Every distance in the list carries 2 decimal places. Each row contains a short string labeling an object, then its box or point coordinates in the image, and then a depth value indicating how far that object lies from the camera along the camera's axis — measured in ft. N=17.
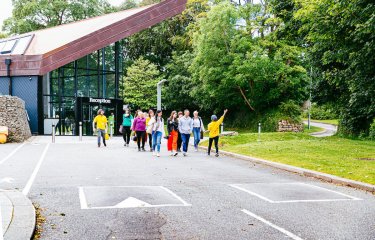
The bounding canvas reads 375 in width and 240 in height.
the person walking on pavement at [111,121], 103.22
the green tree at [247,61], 125.39
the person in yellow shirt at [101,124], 69.15
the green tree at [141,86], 163.32
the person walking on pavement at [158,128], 56.95
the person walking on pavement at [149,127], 58.23
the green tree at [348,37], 50.29
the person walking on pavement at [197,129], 65.67
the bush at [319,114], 202.08
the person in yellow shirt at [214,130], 58.59
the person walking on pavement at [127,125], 69.77
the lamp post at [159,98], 92.12
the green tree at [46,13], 176.14
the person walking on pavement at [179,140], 62.53
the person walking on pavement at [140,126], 61.62
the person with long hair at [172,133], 60.34
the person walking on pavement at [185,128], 59.41
